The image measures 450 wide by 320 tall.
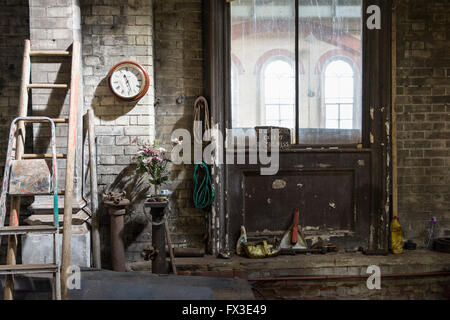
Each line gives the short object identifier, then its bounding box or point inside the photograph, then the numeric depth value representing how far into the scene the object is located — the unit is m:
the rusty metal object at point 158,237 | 3.68
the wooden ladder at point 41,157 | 2.95
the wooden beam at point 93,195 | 3.87
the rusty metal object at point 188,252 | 4.11
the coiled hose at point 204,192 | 4.13
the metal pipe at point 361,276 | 3.99
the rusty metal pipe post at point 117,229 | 3.86
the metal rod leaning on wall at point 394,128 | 4.28
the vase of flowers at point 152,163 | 3.87
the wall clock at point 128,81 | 3.98
